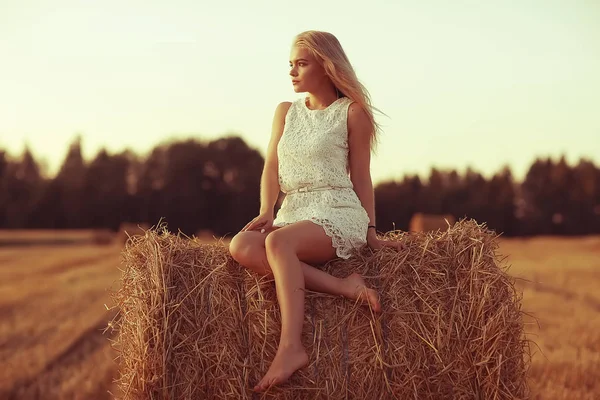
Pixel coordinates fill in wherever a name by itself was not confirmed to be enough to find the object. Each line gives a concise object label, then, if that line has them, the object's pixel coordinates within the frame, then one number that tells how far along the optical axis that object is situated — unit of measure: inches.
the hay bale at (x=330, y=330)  120.6
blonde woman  124.8
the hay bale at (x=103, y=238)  898.1
